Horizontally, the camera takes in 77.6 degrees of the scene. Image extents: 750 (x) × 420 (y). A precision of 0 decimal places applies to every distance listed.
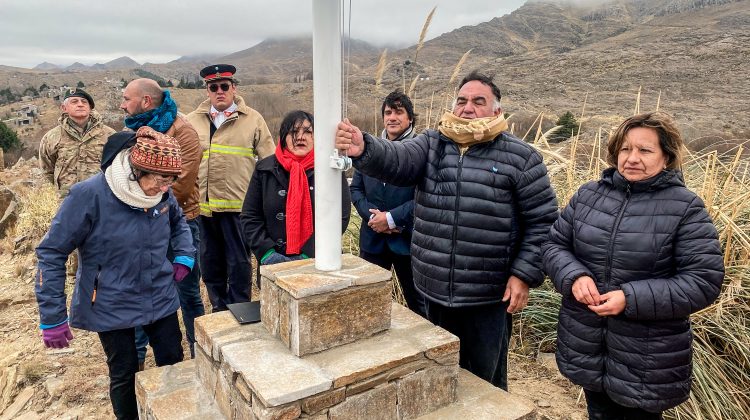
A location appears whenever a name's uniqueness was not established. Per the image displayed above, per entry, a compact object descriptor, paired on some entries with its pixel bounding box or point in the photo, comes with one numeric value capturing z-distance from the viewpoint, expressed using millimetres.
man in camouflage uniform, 4078
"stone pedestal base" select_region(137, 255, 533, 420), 1630
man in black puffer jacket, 2062
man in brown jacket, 2885
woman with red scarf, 2570
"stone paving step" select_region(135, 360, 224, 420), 1947
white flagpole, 1667
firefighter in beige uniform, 3404
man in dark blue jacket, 2938
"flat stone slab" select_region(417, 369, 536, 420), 1878
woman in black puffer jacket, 1616
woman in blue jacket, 2105
